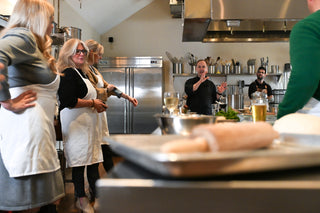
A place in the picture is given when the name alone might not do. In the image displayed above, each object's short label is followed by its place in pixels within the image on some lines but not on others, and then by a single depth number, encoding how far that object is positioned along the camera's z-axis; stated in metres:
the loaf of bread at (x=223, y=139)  0.40
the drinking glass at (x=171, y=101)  1.52
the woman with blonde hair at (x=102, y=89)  2.91
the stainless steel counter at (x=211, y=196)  0.39
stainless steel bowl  0.83
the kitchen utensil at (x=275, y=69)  6.16
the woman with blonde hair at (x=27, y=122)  1.49
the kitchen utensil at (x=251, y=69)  6.18
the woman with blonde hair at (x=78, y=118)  2.46
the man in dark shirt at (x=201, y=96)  3.96
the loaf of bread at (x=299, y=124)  0.67
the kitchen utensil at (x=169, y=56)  6.36
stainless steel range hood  2.71
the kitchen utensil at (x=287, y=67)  6.32
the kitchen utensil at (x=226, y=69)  6.22
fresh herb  1.61
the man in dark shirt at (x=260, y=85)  5.35
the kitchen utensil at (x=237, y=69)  6.21
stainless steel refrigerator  6.04
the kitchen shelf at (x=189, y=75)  6.33
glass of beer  1.28
